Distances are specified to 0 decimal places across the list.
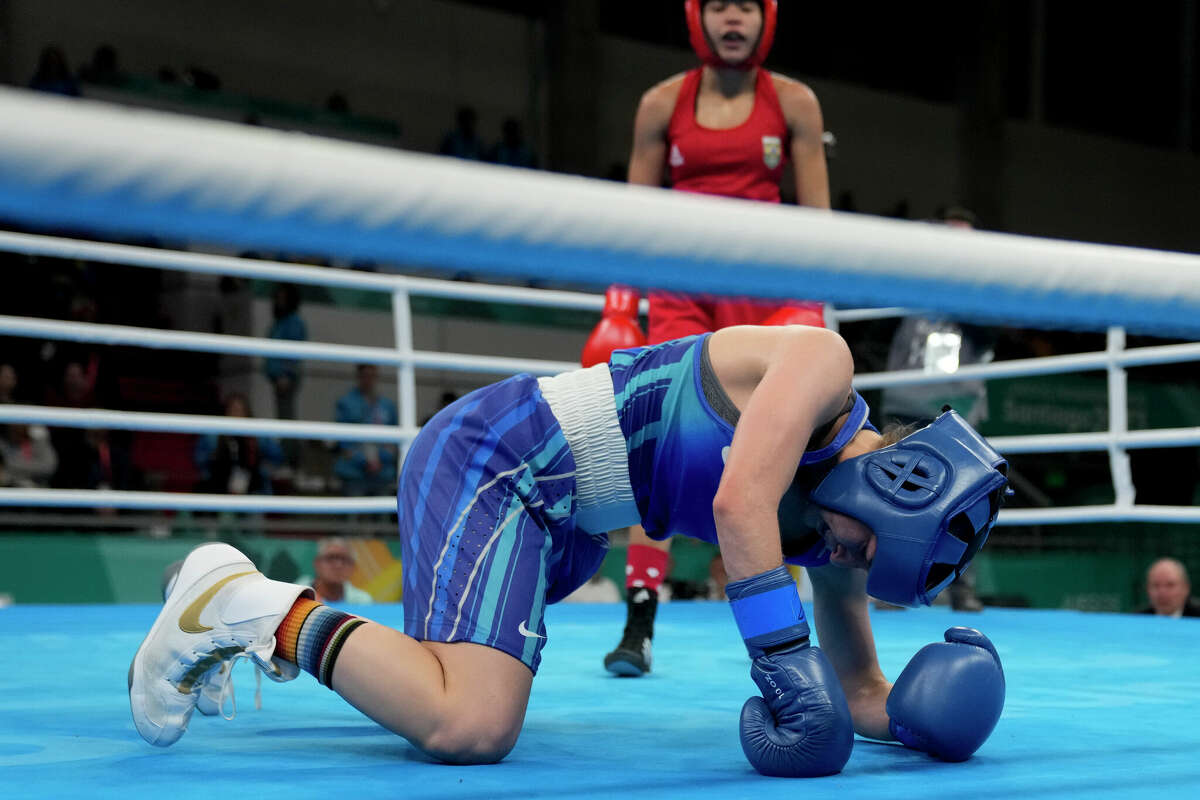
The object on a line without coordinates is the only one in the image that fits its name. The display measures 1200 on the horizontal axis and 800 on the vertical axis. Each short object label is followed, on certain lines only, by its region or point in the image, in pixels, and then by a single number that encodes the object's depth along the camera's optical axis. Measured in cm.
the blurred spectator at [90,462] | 568
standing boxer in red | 241
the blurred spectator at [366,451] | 566
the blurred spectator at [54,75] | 675
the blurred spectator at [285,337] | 656
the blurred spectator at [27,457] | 541
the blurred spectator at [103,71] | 743
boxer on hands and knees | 134
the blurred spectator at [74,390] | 607
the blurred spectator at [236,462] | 612
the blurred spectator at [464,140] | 899
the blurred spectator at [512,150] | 913
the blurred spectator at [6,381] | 547
